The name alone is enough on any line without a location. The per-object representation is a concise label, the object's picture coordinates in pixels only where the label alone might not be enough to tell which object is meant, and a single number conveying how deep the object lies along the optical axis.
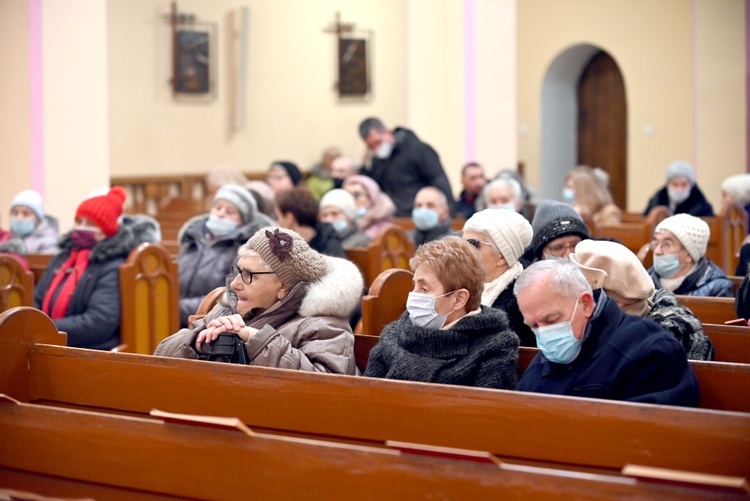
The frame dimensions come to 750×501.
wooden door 26.87
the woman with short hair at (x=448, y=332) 6.11
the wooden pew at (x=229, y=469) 4.24
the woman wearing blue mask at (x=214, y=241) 11.24
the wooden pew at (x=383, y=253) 12.13
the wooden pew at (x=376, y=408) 4.69
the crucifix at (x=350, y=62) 25.76
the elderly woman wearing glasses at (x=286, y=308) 6.59
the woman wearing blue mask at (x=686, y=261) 9.14
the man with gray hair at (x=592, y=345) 5.73
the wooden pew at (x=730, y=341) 7.08
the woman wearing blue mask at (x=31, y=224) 13.68
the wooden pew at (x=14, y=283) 10.44
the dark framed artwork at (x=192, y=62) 22.91
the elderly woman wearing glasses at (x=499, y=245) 7.69
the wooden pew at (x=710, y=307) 8.40
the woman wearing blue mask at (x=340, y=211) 13.49
